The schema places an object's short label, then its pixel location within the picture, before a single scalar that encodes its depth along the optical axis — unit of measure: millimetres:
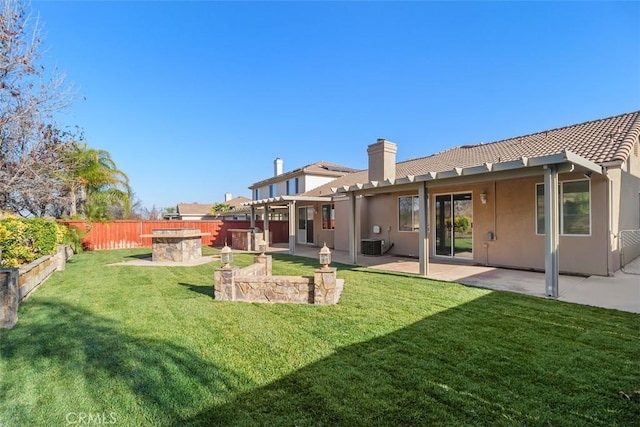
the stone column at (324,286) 5699
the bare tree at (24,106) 9609
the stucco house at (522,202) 7148
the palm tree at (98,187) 15891
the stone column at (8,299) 4656
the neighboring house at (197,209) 40062
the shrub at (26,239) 7453
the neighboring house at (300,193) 15628
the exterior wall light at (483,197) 10000
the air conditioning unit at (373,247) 13219
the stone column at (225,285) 6062
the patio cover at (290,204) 14609
